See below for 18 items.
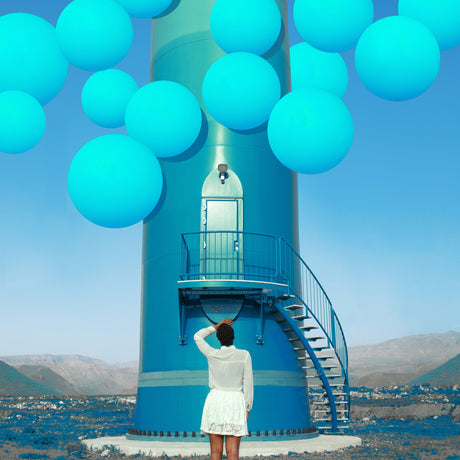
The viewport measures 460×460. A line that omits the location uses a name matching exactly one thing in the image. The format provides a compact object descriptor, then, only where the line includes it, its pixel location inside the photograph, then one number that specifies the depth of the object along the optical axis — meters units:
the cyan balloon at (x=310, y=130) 10.77
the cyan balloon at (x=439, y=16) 11.26
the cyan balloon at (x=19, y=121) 11.70
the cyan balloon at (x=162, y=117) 11.68
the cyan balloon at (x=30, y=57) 11.66
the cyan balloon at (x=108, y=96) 13.63
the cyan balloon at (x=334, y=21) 11.55
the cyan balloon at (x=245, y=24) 11.80
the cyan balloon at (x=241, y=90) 11.38
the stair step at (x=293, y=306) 13.34
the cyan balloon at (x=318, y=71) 14.12
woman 5.54
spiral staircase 12.94
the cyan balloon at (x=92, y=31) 12.18
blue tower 12.86
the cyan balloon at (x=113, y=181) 10.90
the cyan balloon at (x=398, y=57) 10.55
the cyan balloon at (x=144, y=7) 12.73
